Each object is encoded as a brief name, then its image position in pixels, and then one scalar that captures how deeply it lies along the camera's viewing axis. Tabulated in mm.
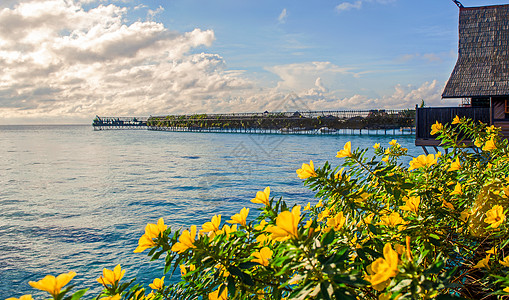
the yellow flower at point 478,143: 4160
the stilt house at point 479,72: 13688
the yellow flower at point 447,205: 2217
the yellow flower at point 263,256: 1596
